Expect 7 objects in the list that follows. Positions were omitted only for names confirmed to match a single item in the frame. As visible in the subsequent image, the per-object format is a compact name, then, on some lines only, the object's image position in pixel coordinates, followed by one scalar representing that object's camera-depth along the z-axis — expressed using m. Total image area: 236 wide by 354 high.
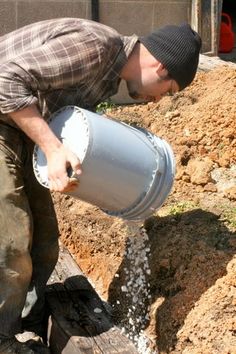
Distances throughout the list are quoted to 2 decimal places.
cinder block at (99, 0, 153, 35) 6.47
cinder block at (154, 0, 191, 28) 6.71
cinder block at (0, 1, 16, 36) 6.11
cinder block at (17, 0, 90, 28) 6.19
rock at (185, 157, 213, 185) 3.90
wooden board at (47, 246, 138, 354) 3.01
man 2.59
